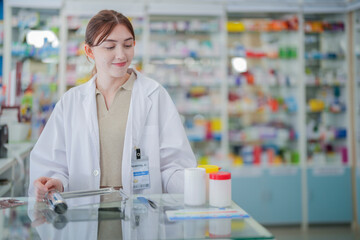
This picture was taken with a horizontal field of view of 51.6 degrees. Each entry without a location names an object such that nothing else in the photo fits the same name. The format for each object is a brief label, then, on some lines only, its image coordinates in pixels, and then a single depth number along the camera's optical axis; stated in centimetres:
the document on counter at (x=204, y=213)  134
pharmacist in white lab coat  202
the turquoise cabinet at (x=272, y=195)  474
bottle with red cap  147
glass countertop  119
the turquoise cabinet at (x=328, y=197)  481
